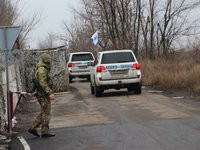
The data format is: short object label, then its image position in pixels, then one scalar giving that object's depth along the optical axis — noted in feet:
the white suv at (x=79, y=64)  104.37
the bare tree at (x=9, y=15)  116.23
